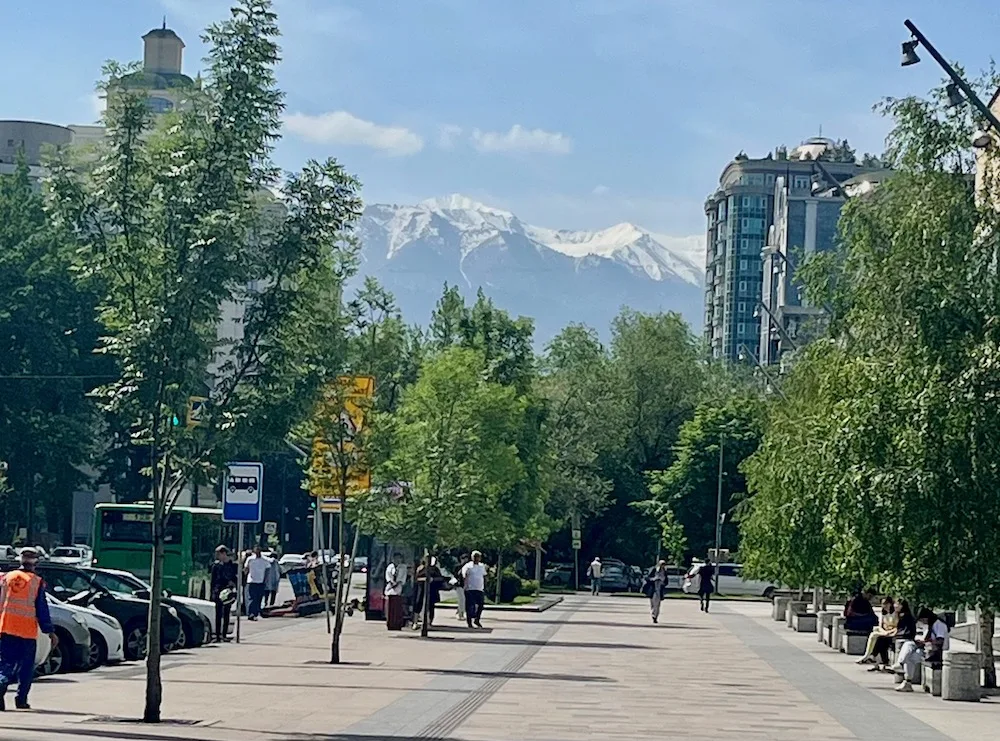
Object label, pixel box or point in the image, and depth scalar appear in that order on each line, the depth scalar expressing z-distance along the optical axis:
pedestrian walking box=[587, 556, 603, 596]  84.81
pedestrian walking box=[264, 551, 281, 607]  47.88
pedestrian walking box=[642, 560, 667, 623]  53.31
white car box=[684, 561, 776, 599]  88.38
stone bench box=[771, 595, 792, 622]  57.47
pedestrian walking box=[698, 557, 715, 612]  64.75
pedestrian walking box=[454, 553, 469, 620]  45.34
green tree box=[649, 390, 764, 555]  91.31
